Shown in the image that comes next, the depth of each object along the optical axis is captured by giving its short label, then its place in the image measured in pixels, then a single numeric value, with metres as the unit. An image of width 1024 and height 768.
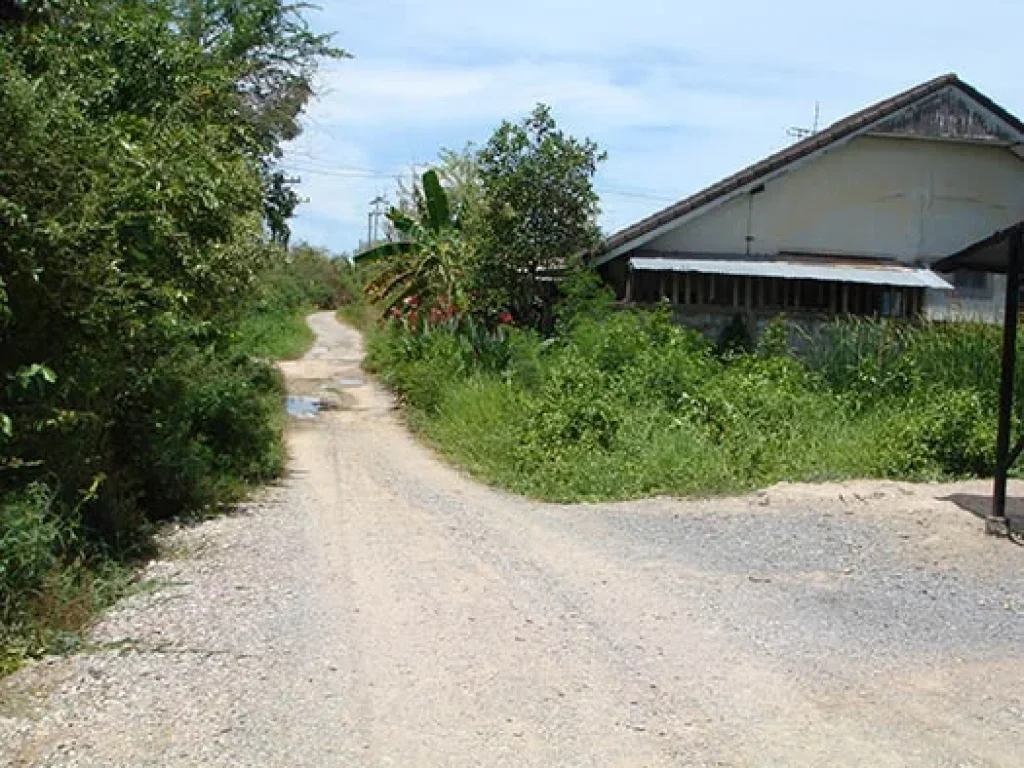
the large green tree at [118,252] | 7.52
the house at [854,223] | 18.59
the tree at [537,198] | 18.77
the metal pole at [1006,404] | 9.73
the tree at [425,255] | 22.41
